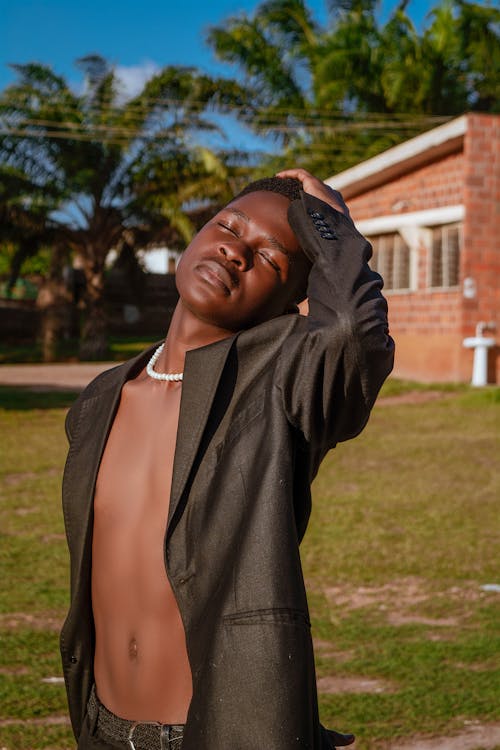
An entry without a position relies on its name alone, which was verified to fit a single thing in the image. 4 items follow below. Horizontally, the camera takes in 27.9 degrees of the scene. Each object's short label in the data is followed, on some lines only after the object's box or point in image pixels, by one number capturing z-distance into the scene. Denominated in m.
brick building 15.68
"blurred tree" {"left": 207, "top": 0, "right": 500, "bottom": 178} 22.20
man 1.74
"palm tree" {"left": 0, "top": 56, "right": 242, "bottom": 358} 20.55
